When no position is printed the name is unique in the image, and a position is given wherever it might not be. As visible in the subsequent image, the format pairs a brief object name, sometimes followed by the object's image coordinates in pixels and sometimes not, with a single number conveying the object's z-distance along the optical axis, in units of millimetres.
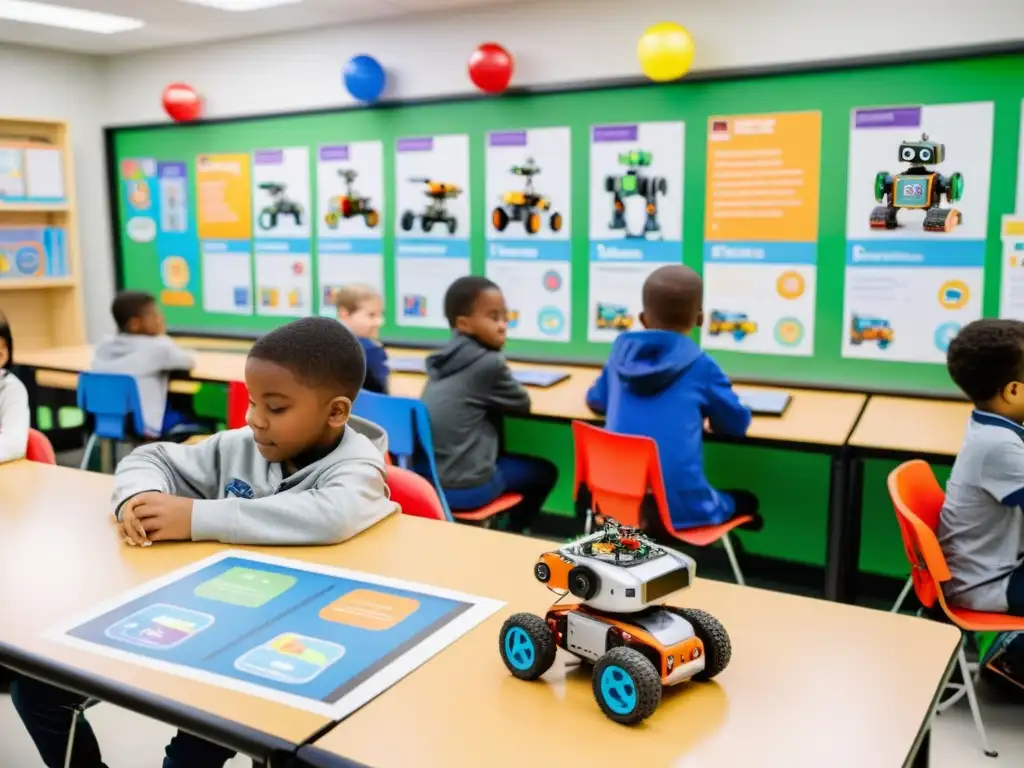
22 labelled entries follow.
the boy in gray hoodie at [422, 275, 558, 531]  3018
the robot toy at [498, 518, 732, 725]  1019
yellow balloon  3580
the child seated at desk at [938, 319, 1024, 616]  2193
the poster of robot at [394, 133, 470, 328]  4422
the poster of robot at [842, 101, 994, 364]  3258
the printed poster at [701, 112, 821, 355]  3574
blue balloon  4371
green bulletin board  3262
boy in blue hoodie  2734
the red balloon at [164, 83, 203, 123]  5109
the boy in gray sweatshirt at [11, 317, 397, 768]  1569
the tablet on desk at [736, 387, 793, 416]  3146
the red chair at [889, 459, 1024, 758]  2135
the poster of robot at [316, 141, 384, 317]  4688
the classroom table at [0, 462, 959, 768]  972
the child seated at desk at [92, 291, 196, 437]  4000
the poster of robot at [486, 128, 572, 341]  4148
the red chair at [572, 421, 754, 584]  2576
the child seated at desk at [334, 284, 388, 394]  3869
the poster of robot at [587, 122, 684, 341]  3855
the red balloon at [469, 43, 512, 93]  4000
